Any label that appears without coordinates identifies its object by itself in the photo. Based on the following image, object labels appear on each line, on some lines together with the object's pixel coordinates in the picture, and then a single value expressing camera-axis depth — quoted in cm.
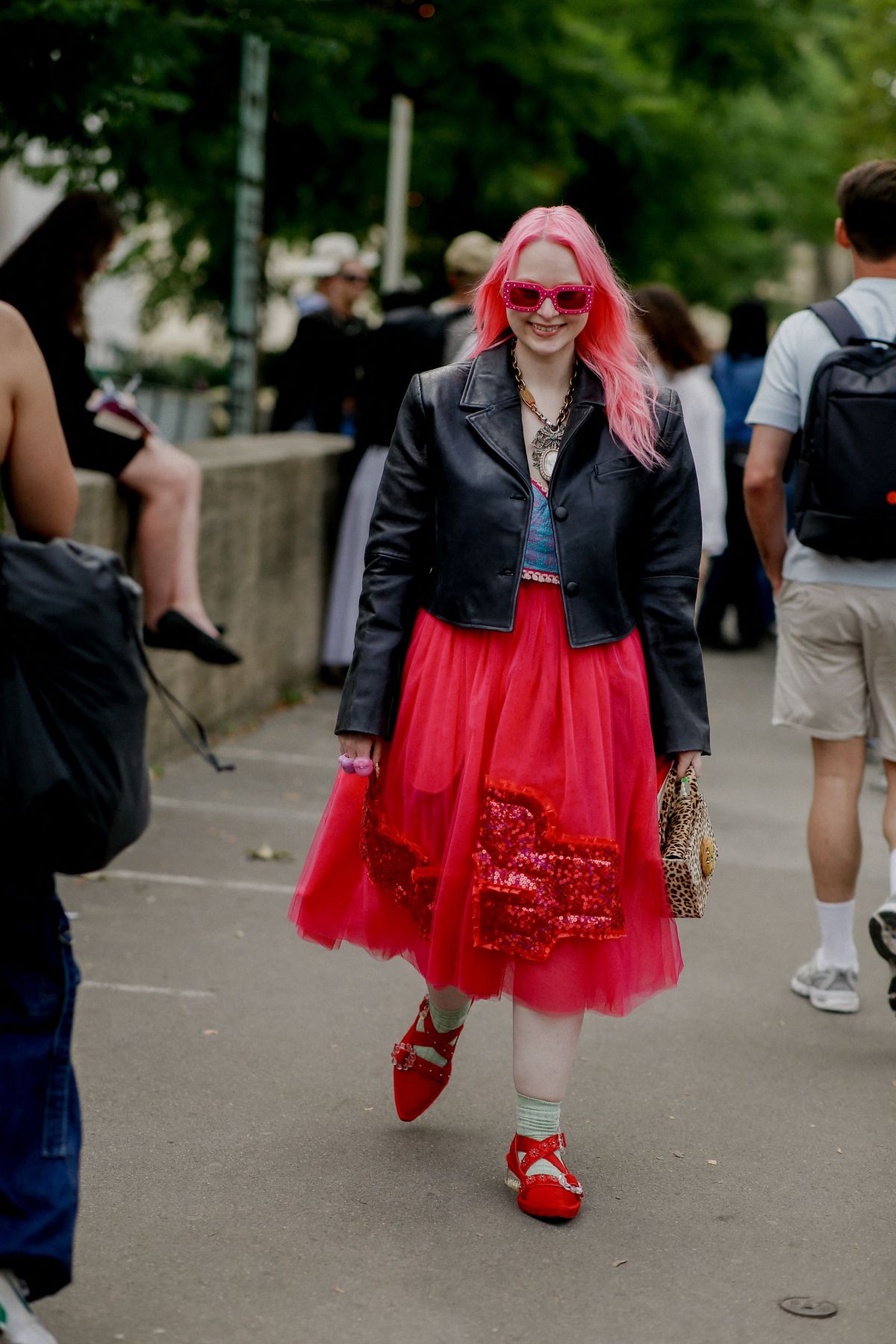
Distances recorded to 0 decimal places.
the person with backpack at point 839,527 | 461
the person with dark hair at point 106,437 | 600
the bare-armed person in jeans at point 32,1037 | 278
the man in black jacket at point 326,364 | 1038
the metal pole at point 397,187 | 1159
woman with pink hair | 355
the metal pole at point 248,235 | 920
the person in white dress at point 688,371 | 853
